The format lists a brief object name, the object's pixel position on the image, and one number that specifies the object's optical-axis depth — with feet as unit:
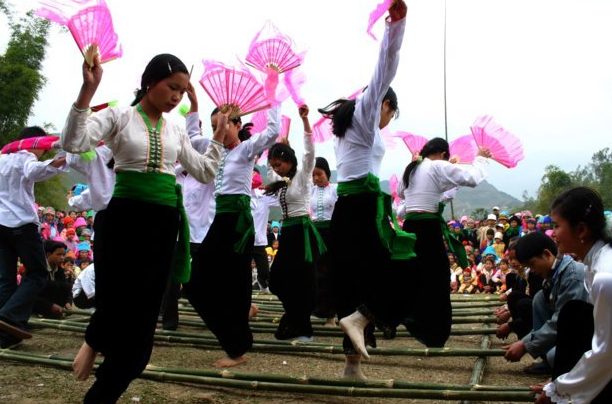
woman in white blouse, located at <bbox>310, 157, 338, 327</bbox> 22.38
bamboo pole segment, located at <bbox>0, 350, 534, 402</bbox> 10.27
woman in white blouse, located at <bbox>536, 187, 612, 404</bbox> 6.78
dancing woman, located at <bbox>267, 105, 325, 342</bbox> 18.30
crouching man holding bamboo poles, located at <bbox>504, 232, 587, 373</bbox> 11.75
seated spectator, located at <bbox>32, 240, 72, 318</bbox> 20.89
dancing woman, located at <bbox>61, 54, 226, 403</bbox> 9.41
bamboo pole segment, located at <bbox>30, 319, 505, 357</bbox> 14.47
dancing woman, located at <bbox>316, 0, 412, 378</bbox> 12.55
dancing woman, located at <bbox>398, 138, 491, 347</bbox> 16.03
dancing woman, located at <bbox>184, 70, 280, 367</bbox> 15.15
